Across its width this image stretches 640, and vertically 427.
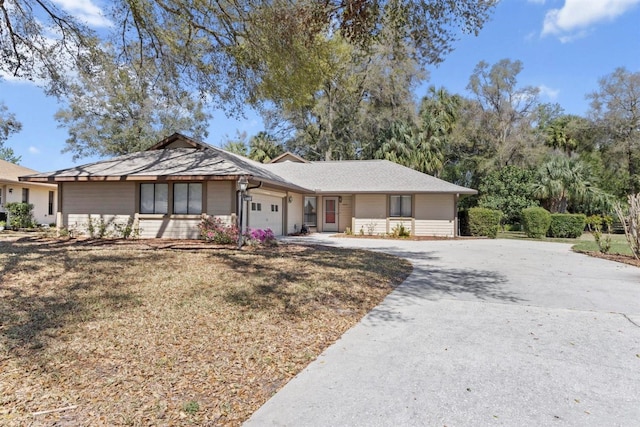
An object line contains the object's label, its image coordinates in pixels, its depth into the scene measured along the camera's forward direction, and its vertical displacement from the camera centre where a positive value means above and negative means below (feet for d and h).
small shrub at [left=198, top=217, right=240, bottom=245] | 42.45 -2.27
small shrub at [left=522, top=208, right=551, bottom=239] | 66.54 -1.35
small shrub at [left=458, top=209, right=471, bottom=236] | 70.13 -1.72
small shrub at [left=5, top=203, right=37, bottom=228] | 64.18 -1.03
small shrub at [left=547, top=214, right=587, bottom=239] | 68.69 -1.88
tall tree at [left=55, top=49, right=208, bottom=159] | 85.87 +19.82
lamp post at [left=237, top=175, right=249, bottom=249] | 37.39 +1.92
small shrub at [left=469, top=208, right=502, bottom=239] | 66.39 -1.44
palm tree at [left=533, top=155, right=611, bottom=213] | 81.97 +6.14
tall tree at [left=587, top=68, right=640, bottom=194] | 102.17 +25.55
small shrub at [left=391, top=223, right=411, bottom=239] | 64.18 -3.21
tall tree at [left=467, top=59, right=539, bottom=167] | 104.84 +30.20
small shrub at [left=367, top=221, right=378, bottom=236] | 67.92 -2.80
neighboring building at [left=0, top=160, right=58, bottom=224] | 69.31 +2.96
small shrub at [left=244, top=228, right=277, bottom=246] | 41.75 -2.90
